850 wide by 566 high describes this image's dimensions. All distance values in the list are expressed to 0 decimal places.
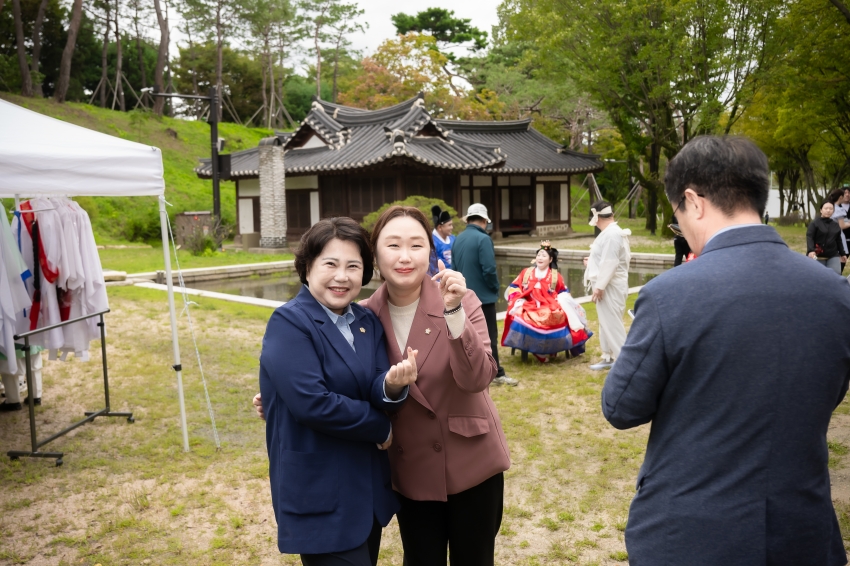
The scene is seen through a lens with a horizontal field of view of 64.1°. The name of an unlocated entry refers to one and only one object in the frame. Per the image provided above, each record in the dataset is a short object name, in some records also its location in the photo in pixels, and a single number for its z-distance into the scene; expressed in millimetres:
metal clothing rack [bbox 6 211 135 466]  4832
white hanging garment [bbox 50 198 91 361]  5504
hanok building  22125
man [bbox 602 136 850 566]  1544
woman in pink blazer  2121
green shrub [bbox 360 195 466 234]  17734
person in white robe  6605
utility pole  19297
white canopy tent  4195
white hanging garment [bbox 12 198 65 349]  5383
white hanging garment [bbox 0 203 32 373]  4797
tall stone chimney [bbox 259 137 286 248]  22609
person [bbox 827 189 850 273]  9625
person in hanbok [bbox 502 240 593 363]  7086
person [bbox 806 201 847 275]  8953
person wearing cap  6156
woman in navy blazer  1951
